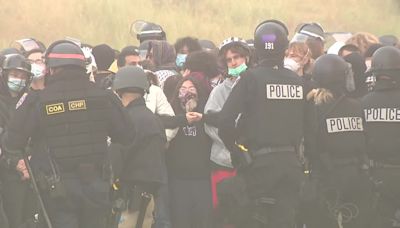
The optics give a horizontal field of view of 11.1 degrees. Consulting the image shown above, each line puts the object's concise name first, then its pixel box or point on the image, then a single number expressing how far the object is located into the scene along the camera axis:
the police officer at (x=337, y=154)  18.73
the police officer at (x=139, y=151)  18.30
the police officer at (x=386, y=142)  19.01
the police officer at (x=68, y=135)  16.25
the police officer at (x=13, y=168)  19.85
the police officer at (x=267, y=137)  17.29
